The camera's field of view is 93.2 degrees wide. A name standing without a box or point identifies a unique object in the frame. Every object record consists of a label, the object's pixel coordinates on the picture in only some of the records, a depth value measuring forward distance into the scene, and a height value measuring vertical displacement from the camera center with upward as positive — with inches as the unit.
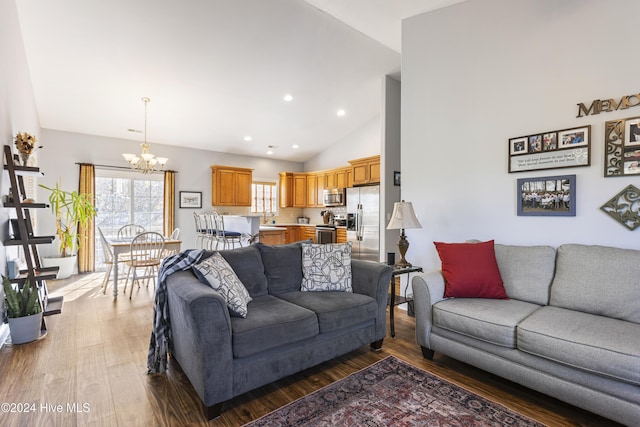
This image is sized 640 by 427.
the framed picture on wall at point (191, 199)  269.4 +10.8
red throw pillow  98.7 -20.0
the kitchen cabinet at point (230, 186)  284.5 +24.7
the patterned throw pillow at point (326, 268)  109.5 -20.9
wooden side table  116.3 -34.4
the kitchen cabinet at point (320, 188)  310.5 +24.6
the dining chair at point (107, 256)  172.6 -27.4
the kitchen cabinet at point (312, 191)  320.2 +22.0
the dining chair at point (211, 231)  223.7 -15.3
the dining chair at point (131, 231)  237.1 -15.7
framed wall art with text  100.2 +21.9
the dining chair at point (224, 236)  214.2 -17.6
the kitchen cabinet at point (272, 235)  227.3 -18.7
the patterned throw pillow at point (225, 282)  81.2 -19.9
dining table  164.1 -20.5
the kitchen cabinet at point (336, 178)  283.7 +32.5
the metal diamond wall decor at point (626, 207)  89.9 +1.5
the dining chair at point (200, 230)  251.0 -16.2
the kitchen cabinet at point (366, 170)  246.1 +34.9
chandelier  182.0 +32.1
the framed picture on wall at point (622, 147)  90.4 +19.9
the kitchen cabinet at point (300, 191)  335.0 +22.6
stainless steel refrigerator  222.0 -7.4
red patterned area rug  69.3 -48.2
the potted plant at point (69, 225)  192.7 -9.5
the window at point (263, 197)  324.5 +16.0
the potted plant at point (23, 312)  103.0 -35.6
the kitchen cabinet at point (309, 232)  313.2 -21.7
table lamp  126.5 -4.0
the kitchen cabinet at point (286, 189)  331.6 +24.5
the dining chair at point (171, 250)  189.3 -24.5
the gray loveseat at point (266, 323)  69.3 -30.0
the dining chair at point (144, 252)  167.7 -23.9
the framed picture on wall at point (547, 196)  102.8 +5.7
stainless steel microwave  281.7 +14.0
